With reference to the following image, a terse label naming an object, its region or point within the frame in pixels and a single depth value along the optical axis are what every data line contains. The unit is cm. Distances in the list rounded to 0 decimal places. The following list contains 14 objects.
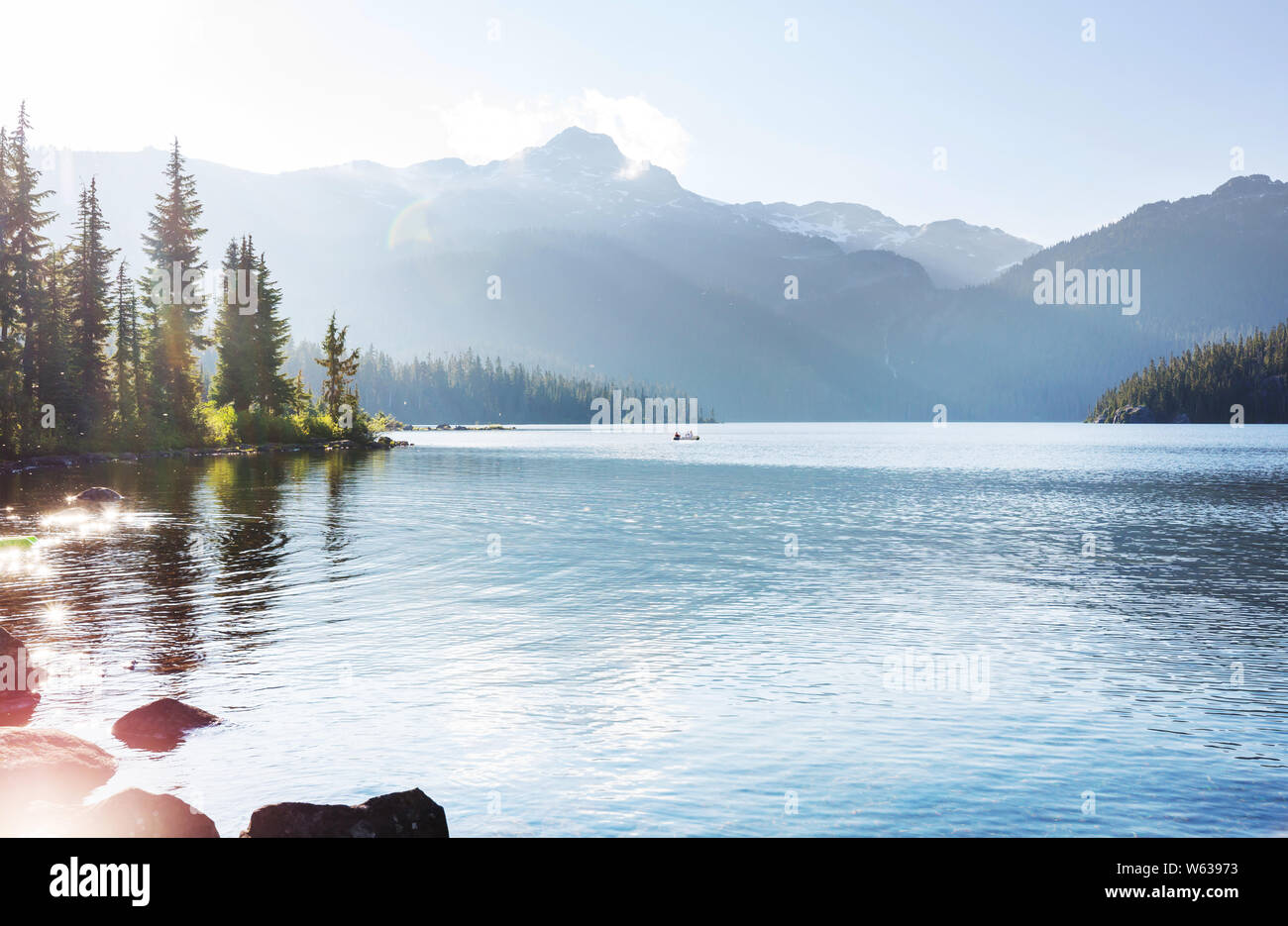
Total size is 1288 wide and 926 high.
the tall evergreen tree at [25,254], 8012
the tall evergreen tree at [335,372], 13575
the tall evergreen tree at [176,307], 10244
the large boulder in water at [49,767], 1309
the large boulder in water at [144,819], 1113
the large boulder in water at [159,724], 1595
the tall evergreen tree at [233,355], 11450
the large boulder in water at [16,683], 1733
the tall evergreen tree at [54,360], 8319
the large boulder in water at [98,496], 5338
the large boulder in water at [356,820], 1080
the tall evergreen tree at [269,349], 11945
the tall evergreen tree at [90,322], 8888
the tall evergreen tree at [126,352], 9575
